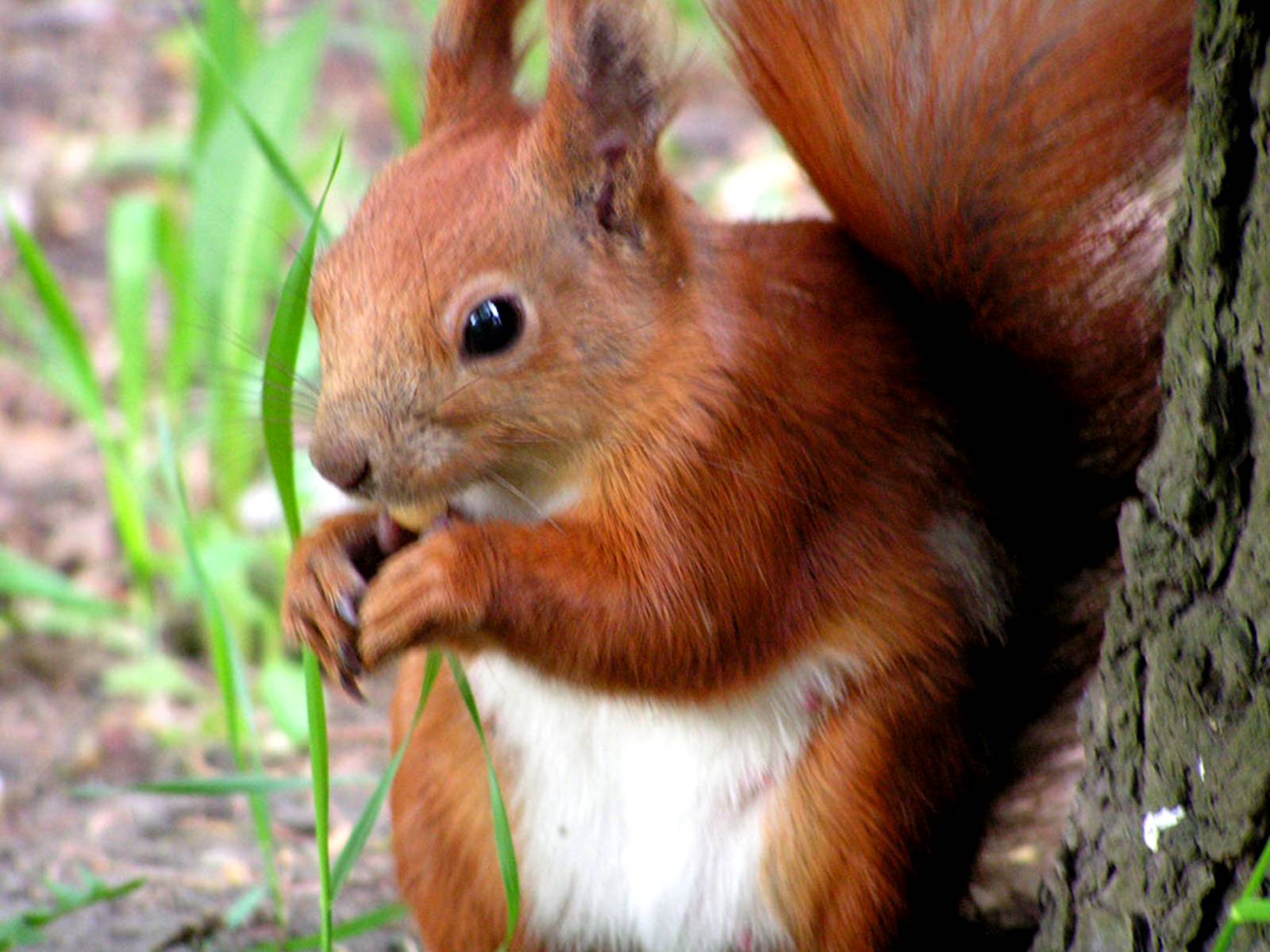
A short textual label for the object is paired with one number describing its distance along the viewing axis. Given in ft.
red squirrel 7.71
